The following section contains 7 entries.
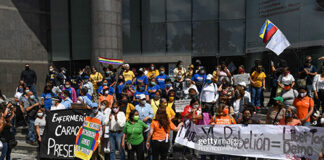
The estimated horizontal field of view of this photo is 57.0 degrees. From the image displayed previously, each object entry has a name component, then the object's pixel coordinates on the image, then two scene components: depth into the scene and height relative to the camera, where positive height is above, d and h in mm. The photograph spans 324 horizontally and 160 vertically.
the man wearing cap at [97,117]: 8759 -1462
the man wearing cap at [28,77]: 15391 -487
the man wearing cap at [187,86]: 11019 -700
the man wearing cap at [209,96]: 10383 -1007
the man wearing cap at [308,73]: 10112 -211
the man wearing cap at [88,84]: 12695 -707
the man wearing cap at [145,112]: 9023 -1369
